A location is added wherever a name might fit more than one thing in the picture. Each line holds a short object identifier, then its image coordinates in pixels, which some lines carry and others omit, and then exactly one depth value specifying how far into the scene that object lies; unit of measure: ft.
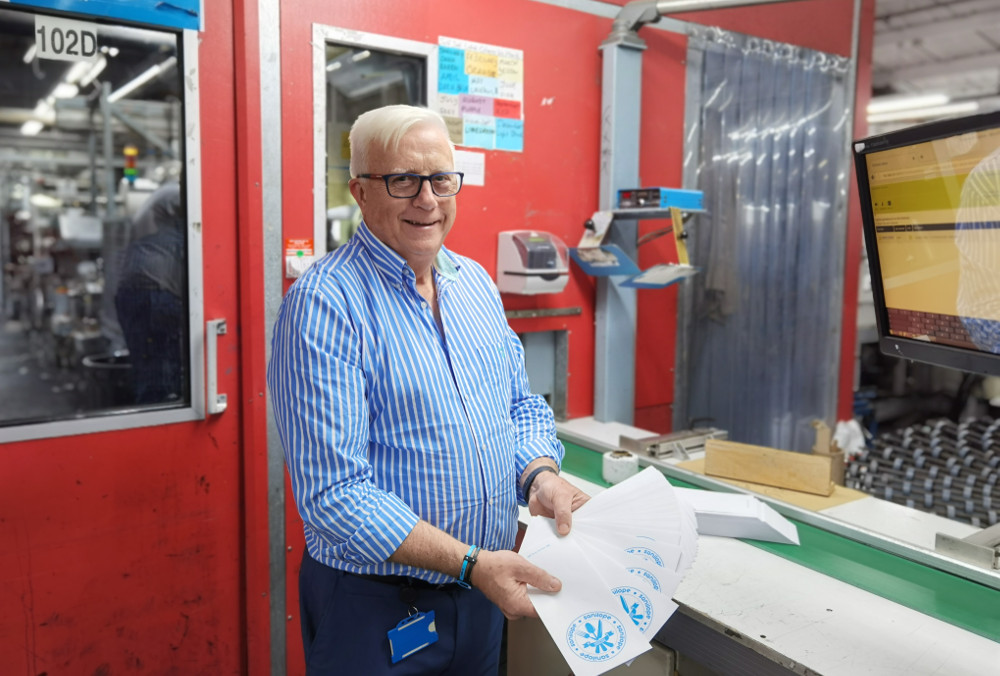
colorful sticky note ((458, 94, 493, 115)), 8.20
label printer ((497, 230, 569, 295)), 8.41
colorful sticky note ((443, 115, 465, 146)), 8.14
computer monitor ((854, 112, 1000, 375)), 4.33
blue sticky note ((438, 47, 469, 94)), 8.00
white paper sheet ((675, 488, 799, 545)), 5.66
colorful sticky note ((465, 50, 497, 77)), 8.19
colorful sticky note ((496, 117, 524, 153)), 8.51
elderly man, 3.91
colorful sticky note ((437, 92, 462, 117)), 8.05
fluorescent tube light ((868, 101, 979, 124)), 26.61
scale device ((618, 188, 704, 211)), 8.49
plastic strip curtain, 10.46
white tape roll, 6.87
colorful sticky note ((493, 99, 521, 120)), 8.45
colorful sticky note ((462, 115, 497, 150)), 8.27
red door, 6.31
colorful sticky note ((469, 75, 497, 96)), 8.23
